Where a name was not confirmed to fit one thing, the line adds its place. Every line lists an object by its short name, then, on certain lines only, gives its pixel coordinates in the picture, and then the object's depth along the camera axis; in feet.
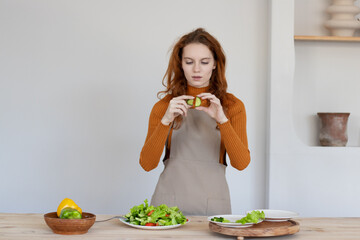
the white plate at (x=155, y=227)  6.58
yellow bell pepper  6.66
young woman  8.72
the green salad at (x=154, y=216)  6.68
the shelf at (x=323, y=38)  12.64
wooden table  6.25
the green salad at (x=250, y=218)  6.37
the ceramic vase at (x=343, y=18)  12.74
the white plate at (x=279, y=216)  6.78
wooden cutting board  6.15
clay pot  12.71
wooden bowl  6.23
